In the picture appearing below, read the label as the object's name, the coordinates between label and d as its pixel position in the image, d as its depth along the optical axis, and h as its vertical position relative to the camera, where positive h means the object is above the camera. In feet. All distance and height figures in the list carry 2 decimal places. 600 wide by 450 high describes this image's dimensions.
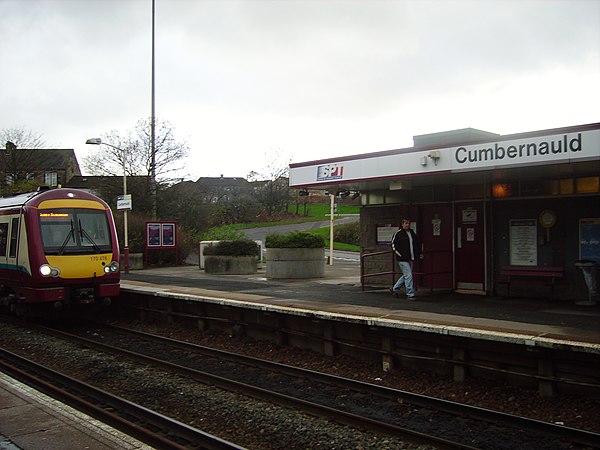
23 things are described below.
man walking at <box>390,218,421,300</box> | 40.86 -0.85
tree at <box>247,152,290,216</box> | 182.60 +14.86
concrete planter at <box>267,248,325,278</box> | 60.90 -2.41
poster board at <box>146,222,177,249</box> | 83.82 +0.79
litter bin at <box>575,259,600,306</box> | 35.53 -2.27
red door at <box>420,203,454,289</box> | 44.75 -0.57
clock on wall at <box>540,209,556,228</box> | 38.44 +1.29
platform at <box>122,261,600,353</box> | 26.66 -4.12
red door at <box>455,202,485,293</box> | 42.63 -0.63
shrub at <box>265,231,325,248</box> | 61.00 -0.06
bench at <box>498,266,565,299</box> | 37.99 -2.40
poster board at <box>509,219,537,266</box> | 39.65 -0.27
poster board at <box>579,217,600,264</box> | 36.58 -0.09
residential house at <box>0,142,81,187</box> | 157.34 +21.21
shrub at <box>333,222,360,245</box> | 138.21 +1.27
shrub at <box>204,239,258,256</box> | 72.28 -1.09
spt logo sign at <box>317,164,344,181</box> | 44.19 +5.13
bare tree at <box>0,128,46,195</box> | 157.14 +20.86
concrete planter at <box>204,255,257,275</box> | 71.72 -3.03
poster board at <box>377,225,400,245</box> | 48.63 +0.49
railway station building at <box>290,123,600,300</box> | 34.35 +2.56
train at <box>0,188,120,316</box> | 42.01 -0.76
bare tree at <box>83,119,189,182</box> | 110.01 +15.77
